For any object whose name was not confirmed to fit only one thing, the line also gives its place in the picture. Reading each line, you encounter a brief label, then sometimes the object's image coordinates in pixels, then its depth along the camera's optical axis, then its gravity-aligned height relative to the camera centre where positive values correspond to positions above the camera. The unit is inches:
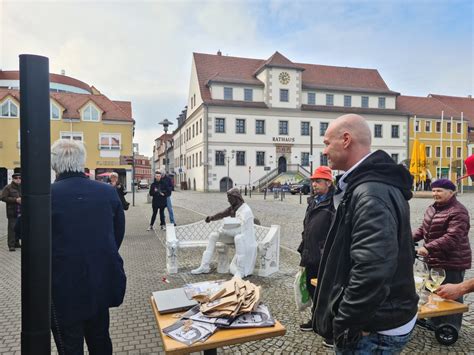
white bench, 252.2 -54.3
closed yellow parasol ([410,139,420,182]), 984.3 +25.6
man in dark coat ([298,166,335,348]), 162.1 -27.4
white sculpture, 241.9 -43.4
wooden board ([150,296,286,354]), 86.1 -40.2
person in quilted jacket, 151.8 -28.1
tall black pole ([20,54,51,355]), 56.6 -5.4
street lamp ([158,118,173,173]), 717.9 +91.4
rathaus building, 1696.6 +267.9
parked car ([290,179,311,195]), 1416.1 -64.9
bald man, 66.9 -15.8
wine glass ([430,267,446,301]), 136.2 -38.6
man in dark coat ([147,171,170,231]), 467.2 -27.8
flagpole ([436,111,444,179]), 2003.9 +62.7
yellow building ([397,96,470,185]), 1977.1 +207.4
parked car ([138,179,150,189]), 2453.5 -95.3
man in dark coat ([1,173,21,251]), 334.6 -27.2
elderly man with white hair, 95.1 -21.3
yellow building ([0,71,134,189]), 1413.6 +167.4
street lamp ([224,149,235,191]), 1695.4 +62.0
